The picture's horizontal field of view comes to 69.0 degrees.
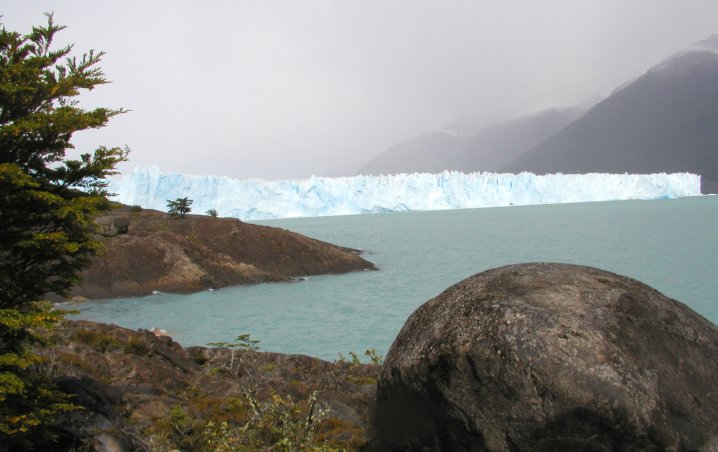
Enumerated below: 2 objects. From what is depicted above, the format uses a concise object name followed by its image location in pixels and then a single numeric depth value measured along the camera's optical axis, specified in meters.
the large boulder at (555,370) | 4.78
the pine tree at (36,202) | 5.49
